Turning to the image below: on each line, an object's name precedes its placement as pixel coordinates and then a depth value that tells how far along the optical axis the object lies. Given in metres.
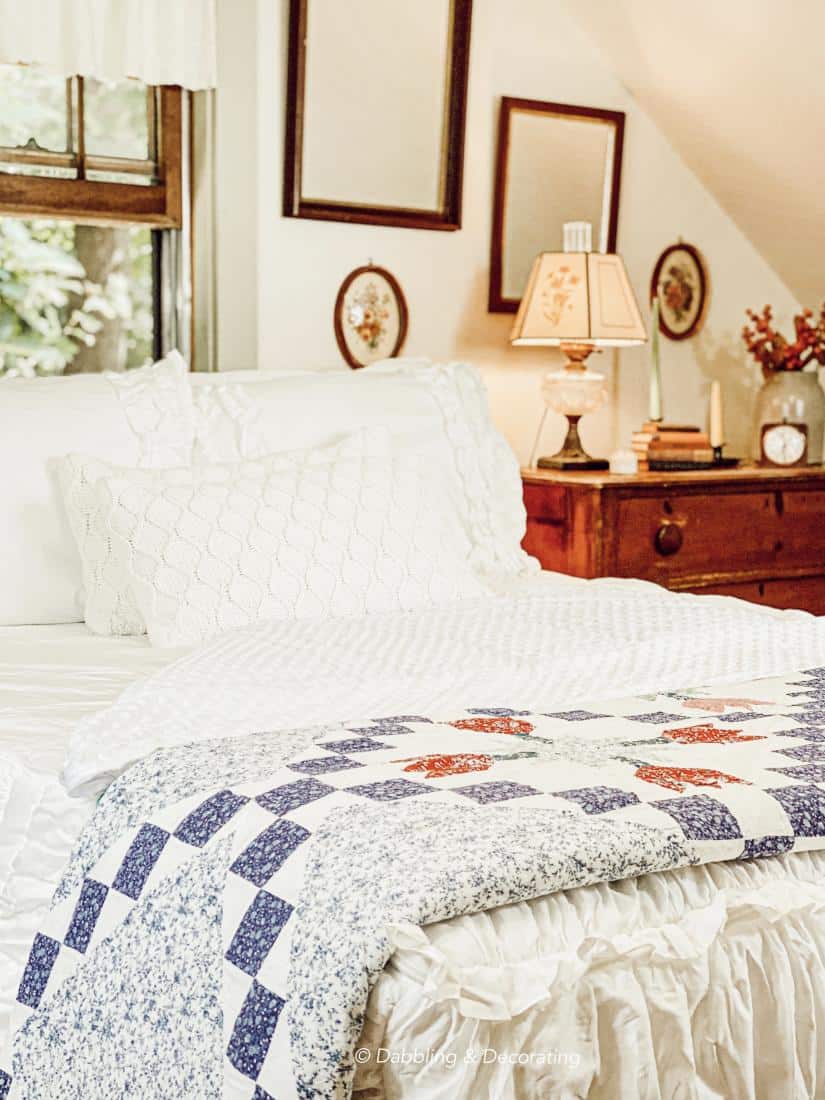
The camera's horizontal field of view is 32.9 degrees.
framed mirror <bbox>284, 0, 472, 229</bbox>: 3.08
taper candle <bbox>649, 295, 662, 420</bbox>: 3.50
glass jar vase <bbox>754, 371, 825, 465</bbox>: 3.58
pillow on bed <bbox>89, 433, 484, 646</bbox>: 2.03
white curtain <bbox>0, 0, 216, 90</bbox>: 2.75
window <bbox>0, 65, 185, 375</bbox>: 2.91
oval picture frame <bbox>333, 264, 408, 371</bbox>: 3.21
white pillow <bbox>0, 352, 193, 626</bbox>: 2.21
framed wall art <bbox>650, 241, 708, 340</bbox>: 3.72
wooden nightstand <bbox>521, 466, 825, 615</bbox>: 3.11
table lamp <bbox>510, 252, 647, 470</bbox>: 3.18
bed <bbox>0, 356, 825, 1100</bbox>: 1.02
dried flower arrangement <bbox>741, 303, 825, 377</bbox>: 3.56
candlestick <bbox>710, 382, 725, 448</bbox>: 3.48
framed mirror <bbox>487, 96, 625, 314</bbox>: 3.42
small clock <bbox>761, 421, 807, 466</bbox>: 3.53
